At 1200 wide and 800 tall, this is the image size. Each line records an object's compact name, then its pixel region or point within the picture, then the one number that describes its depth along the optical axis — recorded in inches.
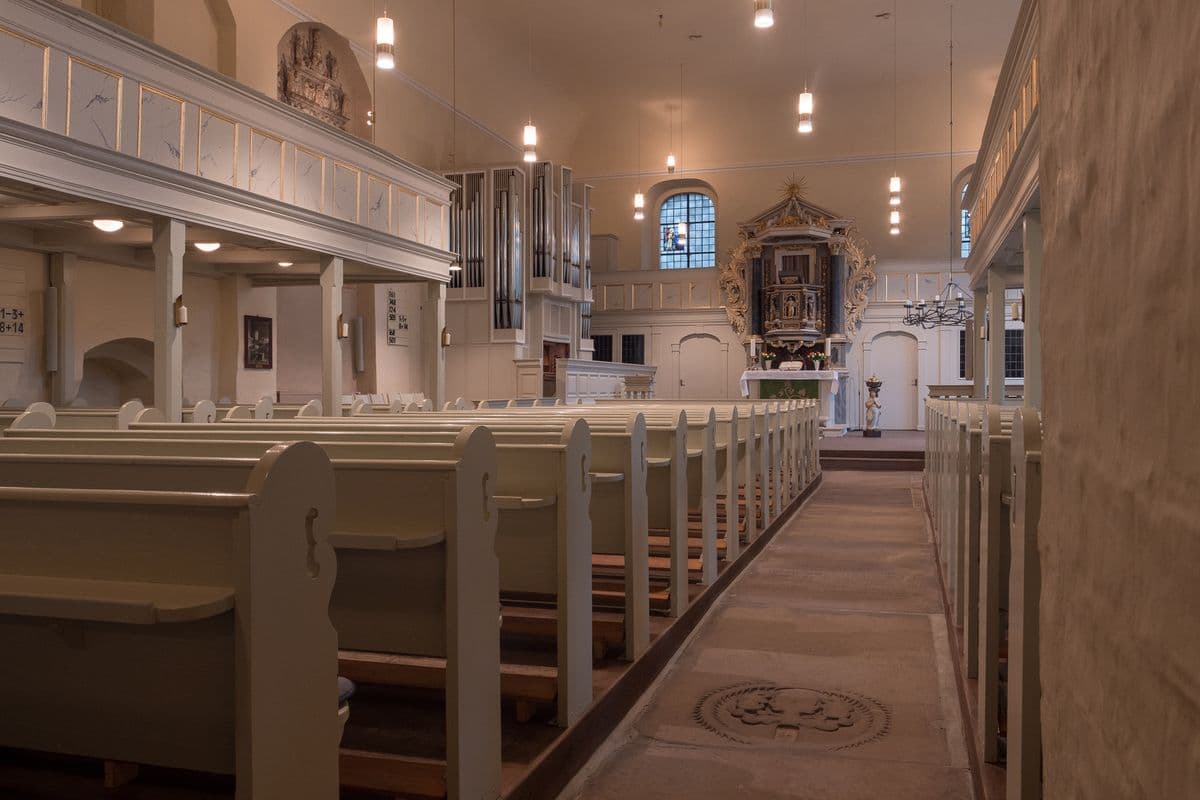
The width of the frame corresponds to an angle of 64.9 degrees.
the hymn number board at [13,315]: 349.7
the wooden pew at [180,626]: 65.4
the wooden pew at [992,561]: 109.4
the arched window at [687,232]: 869.8
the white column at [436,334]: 456.8
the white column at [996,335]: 417.4
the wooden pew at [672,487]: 171.9
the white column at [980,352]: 530.0
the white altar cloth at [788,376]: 705.6
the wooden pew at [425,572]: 92.0
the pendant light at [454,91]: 605.3
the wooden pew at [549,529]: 118.3
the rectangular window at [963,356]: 766.5
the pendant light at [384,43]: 318.7
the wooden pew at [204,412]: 251.0
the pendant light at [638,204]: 700.7
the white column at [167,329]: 276.7
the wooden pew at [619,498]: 145.9
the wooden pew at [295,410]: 273.4
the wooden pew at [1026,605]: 81.7
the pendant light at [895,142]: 638.5
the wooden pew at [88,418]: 251.3
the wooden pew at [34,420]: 160.6
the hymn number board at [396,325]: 592.1
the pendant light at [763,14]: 305.9
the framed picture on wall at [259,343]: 481.7
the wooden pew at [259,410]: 267.5
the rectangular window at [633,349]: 858.1
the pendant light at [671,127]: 822.5
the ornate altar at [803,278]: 768.3
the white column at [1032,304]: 296.0
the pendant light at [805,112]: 416.2
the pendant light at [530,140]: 449.7
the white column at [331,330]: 377.4
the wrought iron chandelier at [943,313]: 616.4
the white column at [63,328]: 368.5
